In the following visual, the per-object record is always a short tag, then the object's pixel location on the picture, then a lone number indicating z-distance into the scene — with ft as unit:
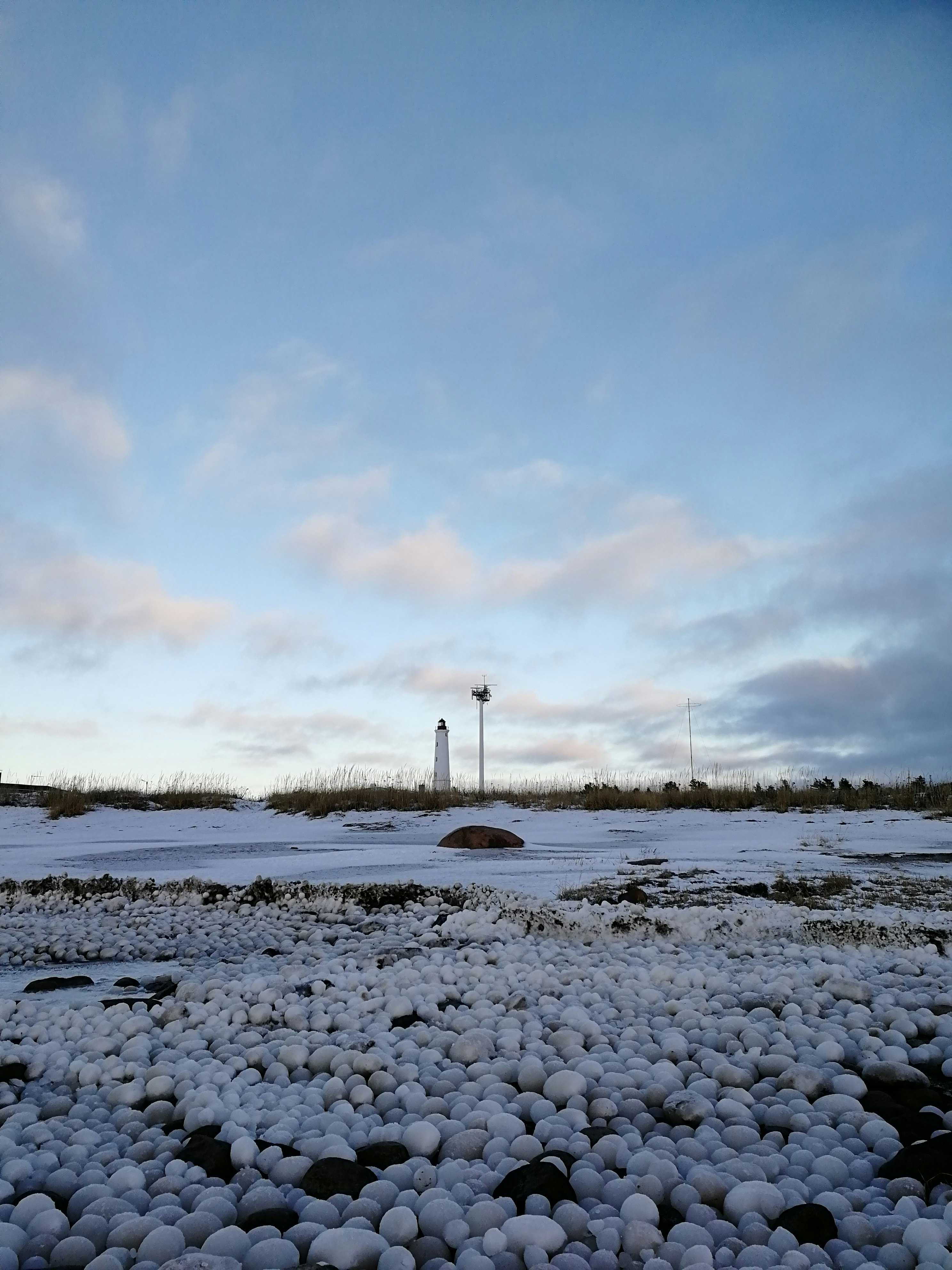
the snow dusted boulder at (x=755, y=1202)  4.98
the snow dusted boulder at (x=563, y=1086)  6.84
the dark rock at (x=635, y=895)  17.62
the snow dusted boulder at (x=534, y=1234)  4.61
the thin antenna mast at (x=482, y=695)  114.62
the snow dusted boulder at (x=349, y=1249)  4.49
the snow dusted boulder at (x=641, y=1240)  4.66
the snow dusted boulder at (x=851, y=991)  9.39
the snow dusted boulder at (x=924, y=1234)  4.49
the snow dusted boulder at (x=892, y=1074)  7.10
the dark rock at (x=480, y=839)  30.40
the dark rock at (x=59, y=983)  11.88
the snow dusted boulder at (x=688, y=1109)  6.45
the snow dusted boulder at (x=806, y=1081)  6.95
